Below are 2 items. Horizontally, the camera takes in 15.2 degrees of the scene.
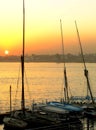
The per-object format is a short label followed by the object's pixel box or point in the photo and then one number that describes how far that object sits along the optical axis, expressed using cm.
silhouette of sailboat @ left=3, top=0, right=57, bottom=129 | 2934
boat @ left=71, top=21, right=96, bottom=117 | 3778
